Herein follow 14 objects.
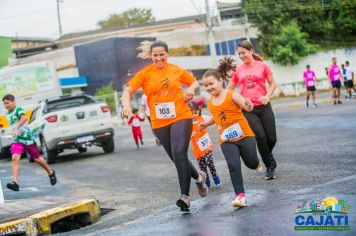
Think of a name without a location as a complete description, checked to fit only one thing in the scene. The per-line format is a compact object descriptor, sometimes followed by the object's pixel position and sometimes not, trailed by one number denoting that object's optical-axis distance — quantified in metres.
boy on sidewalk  11.70
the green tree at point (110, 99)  42.12
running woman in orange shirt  7.15
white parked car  17.62
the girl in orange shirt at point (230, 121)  6.99
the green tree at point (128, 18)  84.94
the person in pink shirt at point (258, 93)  8.49
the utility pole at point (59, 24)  81.19
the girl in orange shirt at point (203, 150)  9.02
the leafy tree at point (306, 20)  45.84
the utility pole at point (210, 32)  42.81
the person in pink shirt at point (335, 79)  24.45
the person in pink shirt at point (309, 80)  25.45
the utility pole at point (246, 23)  50.66
